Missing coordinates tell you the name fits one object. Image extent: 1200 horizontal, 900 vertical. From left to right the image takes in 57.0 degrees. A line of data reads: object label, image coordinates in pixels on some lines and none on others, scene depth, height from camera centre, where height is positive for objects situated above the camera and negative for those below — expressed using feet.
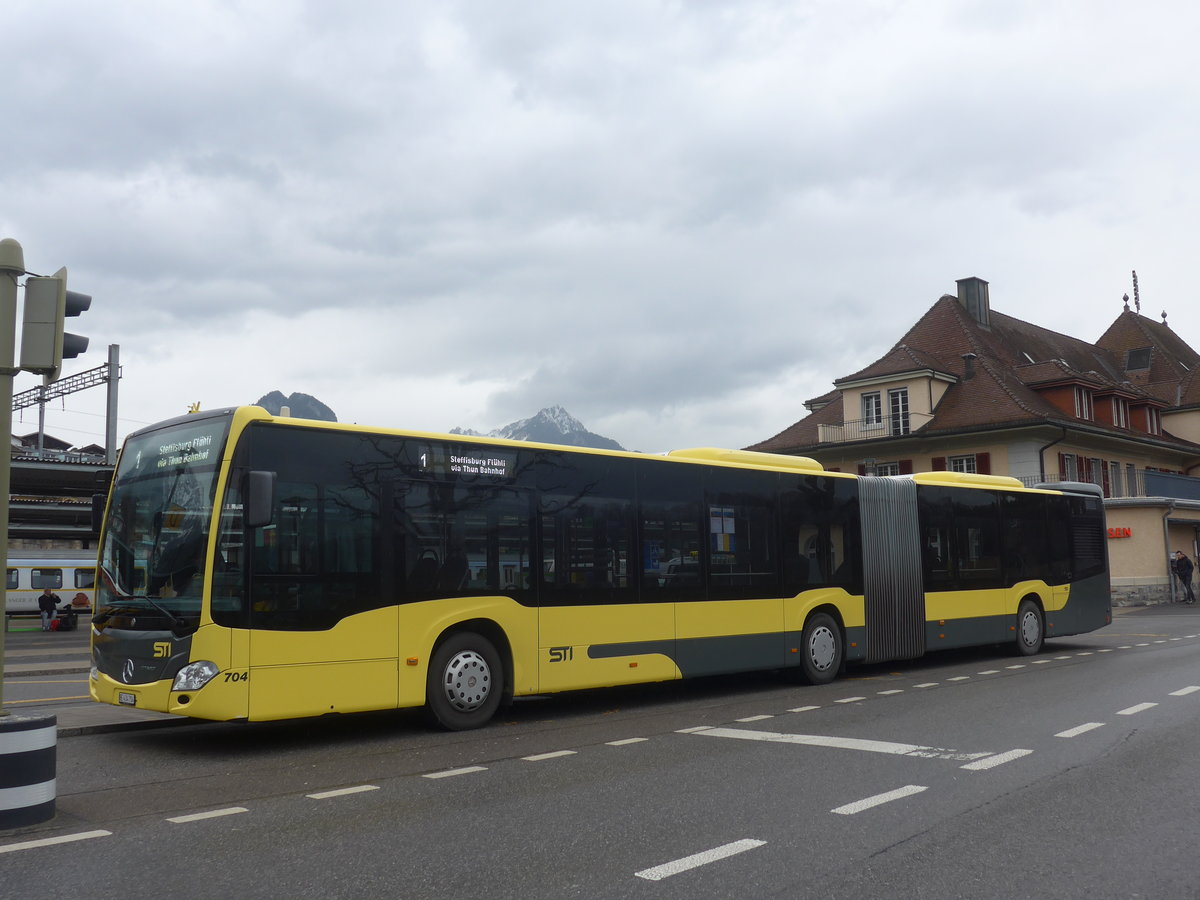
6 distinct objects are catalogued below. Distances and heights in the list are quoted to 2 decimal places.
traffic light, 24.12 +5.81
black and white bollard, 21.42 -3.44
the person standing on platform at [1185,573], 129.70 -1.35
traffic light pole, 24.30 +5.96
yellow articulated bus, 30.83 +0.30
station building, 136.77 +20.27
